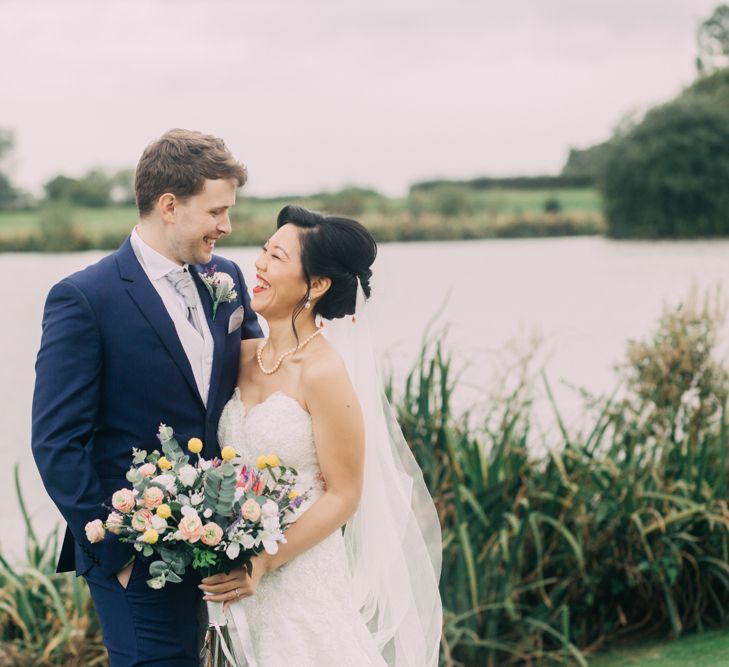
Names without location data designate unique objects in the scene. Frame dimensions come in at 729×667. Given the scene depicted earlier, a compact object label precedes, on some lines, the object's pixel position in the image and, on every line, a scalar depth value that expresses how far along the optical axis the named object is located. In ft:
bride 9.81
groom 9.07
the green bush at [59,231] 49.90
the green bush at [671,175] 71.36
